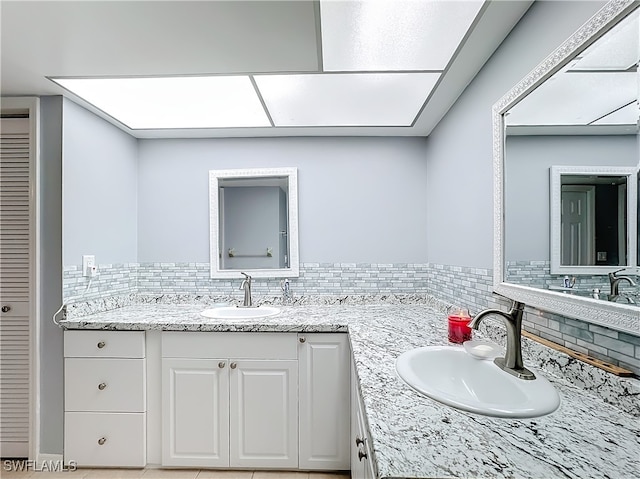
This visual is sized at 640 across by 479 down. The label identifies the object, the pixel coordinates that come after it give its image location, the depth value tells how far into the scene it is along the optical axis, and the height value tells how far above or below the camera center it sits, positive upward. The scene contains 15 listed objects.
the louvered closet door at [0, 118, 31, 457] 1.95 -0.36
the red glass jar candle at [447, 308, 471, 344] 1.45 -0.41
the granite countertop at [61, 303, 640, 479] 0.61 -0.44
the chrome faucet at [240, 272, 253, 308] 2.35 -0.39
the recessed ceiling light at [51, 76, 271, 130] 1.75 +0.83
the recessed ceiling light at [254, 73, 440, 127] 1.68 +0.82
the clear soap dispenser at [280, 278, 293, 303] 2.42 -0.40
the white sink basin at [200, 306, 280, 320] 2.25 -0.51
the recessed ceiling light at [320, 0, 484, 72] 1.20 +0.84
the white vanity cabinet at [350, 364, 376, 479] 0.97 -0.79
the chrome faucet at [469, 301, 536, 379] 1.04 -0.33
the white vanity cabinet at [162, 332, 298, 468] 1.83 -0.91
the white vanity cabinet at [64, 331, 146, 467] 1.87 -0.94
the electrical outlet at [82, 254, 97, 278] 2.03 -0.17
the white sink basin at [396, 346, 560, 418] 0.82 -0.45
